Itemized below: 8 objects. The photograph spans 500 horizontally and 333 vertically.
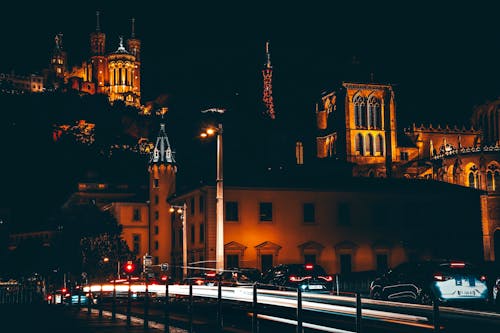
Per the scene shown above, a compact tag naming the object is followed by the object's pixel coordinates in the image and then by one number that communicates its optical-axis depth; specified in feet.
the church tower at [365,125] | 362.33
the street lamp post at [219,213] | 100.72
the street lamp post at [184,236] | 147.85
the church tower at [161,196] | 263.08
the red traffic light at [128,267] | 92.04
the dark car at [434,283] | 73.41
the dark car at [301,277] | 100.11
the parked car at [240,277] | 106.26
